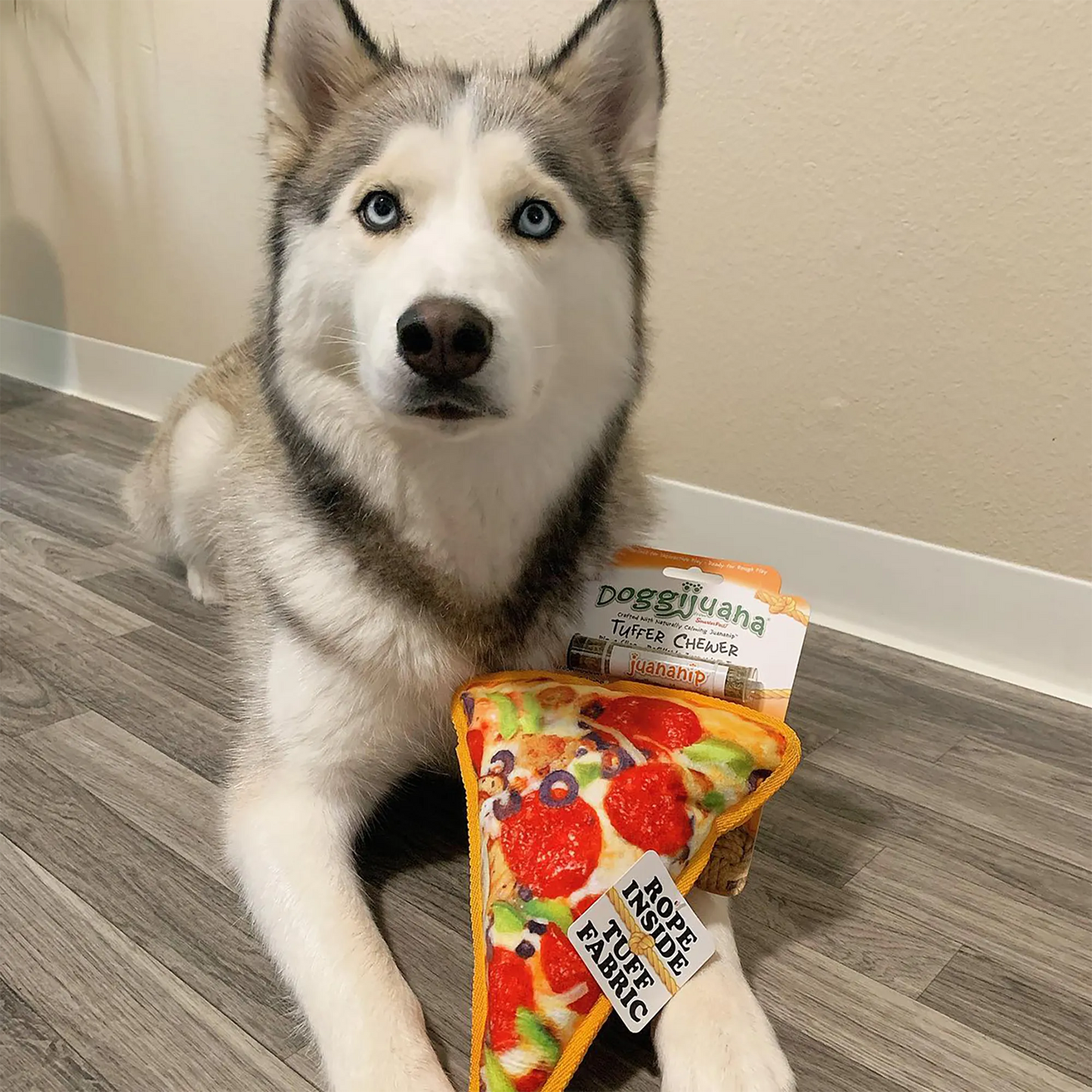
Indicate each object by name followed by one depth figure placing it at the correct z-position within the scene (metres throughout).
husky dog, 1.05
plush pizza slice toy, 0.92
